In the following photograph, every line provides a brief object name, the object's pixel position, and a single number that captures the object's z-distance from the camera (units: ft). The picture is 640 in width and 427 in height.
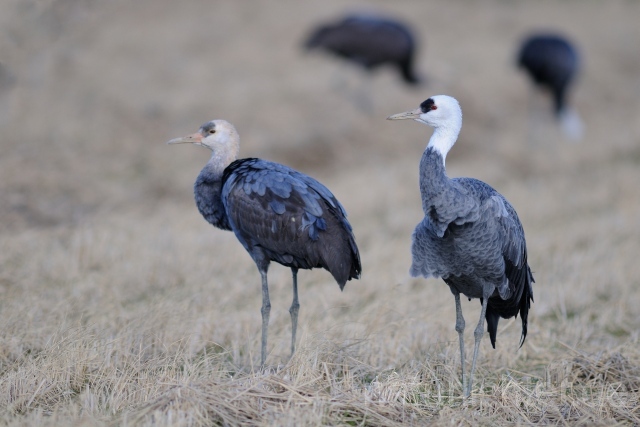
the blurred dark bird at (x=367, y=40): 90.68
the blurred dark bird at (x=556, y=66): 94.07
